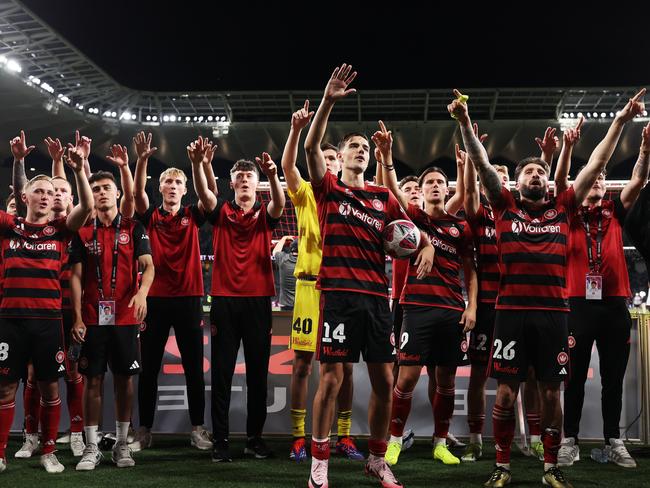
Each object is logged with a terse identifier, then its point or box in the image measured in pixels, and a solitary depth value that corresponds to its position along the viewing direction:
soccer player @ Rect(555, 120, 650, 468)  4.97
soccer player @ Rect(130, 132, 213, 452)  5.35
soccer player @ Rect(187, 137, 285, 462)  4.98
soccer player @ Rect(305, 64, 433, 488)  3.87
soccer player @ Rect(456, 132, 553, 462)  4.93
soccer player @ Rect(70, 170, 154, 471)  4.64
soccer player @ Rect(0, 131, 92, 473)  4.42
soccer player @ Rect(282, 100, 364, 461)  5.04
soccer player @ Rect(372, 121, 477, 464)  4.74
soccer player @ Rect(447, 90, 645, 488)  4.07
